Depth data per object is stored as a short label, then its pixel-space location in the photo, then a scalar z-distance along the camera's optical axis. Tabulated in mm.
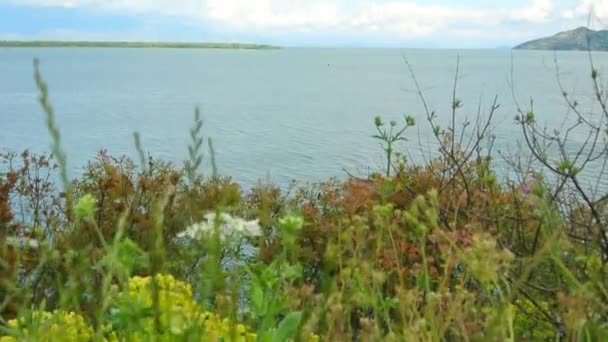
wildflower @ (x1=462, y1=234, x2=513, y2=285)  1491
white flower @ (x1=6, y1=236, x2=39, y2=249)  2109
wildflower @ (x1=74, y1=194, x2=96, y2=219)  1866
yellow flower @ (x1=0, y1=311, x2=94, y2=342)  1387
